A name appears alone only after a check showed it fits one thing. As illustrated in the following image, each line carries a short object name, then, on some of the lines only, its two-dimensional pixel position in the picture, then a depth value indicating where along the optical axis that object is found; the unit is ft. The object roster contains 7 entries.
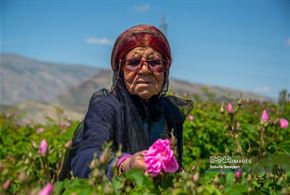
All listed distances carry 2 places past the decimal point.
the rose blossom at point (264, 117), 7.48
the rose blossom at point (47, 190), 3.20
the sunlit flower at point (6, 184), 4.04
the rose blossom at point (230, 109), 7.85
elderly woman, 7.61
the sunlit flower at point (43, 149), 4.78
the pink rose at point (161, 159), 4.79
